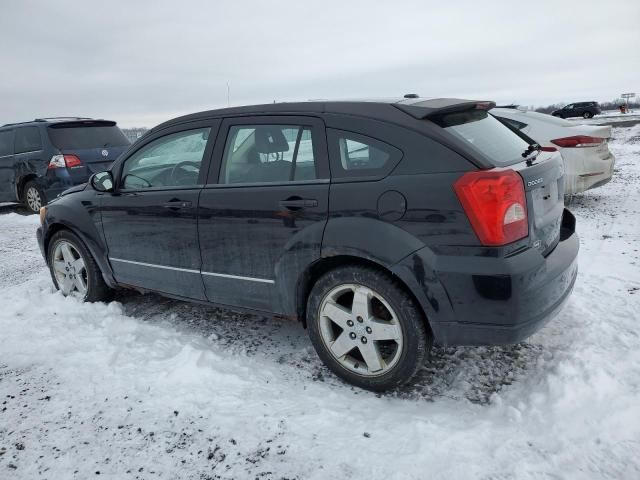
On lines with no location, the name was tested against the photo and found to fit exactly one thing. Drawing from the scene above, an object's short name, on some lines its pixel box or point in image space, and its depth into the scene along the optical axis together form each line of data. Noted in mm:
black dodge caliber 2432
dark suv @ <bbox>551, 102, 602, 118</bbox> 40719
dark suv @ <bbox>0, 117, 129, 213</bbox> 8492
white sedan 6754
